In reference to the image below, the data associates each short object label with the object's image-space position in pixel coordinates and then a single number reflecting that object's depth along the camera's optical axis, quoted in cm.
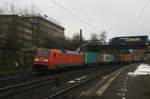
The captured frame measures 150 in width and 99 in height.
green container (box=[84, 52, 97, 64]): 3880
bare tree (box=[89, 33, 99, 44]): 9037
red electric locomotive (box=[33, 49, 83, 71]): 2328
